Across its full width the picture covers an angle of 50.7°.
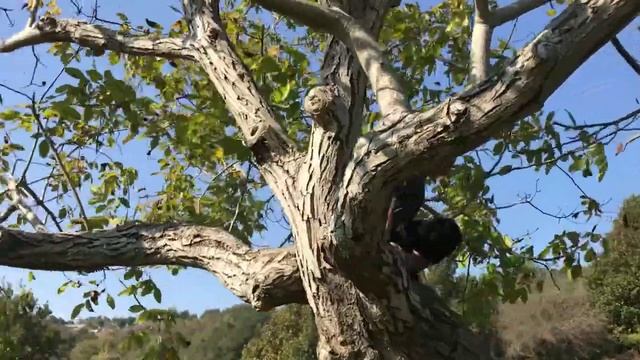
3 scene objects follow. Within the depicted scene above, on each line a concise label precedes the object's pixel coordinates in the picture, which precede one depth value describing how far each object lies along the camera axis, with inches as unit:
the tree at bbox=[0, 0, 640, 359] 71.1
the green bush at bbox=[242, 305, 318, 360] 559.8
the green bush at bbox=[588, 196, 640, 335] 580.1
